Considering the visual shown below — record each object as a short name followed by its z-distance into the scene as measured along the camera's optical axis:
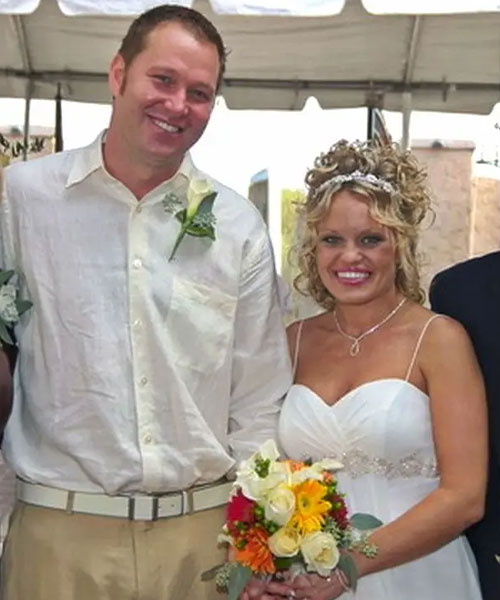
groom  2.56
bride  2.64
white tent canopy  5.57
